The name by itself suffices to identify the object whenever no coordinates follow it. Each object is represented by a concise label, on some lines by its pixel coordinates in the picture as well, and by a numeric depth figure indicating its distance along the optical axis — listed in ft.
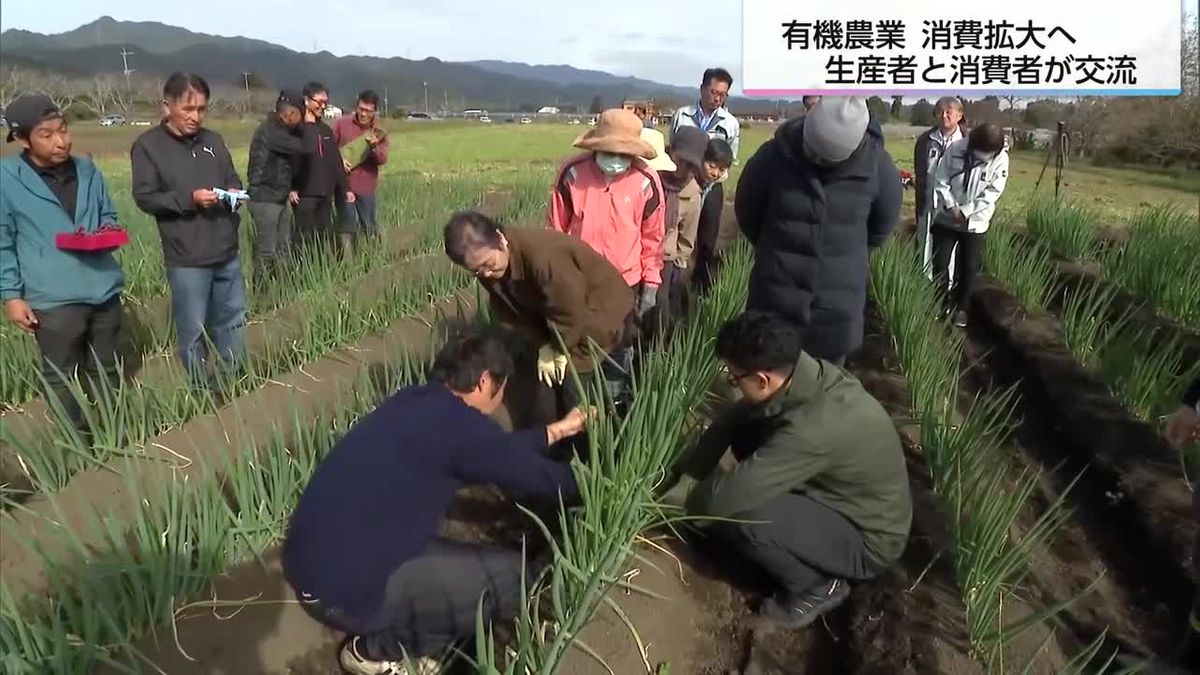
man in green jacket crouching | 6.16
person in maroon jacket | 18.45
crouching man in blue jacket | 5.33
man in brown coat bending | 7.10
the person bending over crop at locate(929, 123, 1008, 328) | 13.56
